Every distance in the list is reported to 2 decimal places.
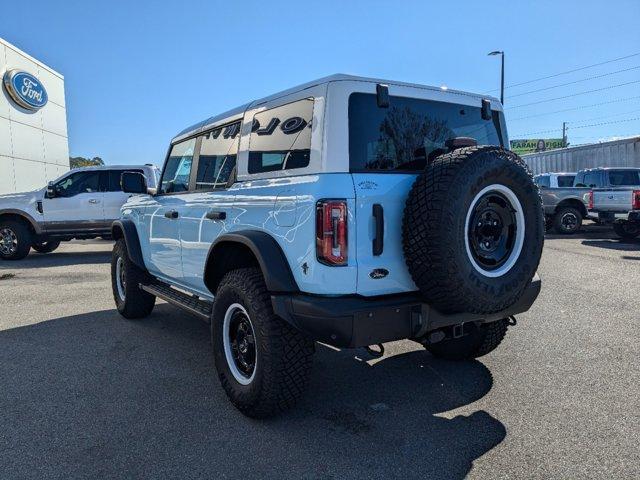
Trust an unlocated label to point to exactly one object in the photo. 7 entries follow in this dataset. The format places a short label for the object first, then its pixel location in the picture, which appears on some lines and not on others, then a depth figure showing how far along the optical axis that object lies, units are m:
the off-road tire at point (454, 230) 2.56
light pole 22.88
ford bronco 2.63
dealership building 18.80
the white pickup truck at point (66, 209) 11.14
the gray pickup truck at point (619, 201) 12.90
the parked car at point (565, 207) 14.67
